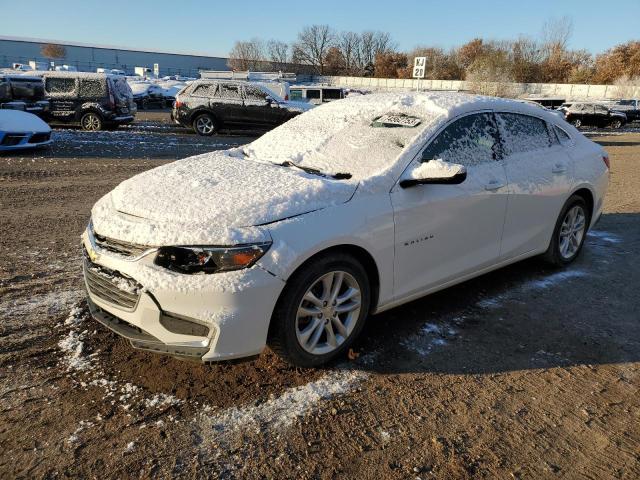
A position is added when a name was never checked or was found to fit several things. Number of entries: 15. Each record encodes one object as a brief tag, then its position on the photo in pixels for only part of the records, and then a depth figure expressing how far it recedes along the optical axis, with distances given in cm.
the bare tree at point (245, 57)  8350
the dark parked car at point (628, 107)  2980
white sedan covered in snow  264
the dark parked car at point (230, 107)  1568
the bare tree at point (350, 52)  9069
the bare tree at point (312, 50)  9131
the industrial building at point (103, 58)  7162
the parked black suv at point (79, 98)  1483
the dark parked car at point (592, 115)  2641
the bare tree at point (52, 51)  7169
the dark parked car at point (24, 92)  1469
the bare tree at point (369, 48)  8956
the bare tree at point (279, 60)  8581
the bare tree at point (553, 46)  6350
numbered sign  1513
